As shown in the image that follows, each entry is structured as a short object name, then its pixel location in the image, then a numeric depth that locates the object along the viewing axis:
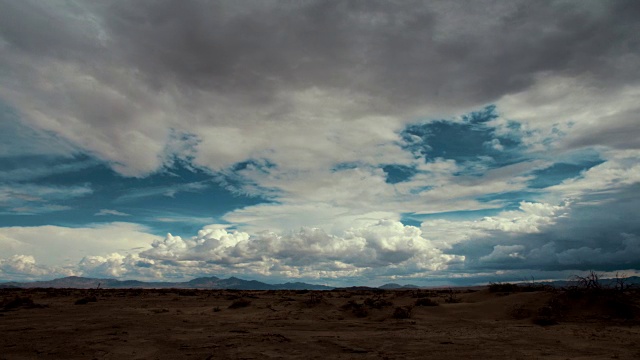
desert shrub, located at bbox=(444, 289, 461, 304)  20.93
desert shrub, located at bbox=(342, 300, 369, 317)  17.78
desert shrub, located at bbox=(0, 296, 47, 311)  20.14
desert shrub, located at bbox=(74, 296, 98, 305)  23.61
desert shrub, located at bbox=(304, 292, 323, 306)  20.59
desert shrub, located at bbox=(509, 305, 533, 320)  15.66
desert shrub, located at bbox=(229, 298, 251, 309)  22.00
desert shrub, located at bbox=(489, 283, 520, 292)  21.77
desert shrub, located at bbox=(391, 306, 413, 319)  16.50
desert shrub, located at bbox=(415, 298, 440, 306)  19.95
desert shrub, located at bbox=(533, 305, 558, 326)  14.05
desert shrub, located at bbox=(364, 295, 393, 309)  19.31
